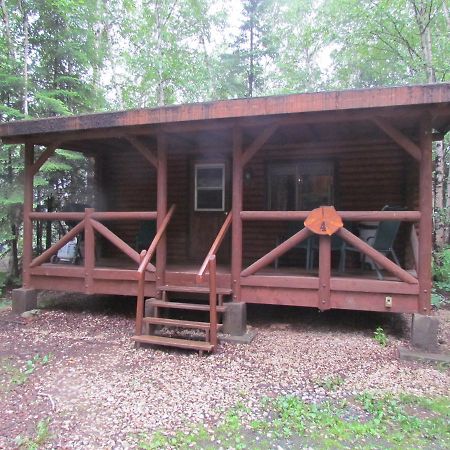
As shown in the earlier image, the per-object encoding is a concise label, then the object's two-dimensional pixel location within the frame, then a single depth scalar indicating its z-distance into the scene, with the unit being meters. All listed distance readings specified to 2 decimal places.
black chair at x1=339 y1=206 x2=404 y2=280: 4.47
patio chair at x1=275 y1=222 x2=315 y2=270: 5.32
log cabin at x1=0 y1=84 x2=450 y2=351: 3.96
